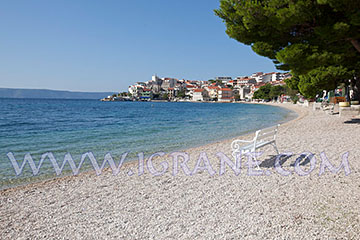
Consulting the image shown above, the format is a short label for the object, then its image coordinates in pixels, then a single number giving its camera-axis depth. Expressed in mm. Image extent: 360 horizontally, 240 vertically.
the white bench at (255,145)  6600
